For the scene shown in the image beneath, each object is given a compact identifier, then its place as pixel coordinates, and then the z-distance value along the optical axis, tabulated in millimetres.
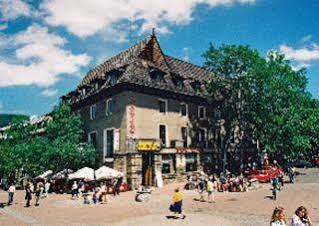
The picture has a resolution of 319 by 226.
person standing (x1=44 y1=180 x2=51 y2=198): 30178
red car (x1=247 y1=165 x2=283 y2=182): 32375
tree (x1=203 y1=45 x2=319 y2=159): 34562
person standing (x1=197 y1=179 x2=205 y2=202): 24773
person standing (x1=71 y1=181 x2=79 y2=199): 27756
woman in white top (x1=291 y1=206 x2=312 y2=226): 10188
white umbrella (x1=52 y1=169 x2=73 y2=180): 32562
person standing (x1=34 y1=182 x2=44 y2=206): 25323
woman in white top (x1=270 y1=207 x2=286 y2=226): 9673
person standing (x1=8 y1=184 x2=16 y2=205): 26703
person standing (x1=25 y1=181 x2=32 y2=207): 25188
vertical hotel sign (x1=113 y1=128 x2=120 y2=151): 33250
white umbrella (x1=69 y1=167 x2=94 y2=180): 29688
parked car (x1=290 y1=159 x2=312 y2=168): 46284
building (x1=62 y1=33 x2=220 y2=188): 33344
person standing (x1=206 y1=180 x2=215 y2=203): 23842
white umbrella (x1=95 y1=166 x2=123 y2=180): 29475
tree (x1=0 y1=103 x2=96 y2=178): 33906
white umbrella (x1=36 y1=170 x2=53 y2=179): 33850
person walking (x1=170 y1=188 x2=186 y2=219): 18047
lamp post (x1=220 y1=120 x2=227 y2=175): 41819
